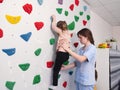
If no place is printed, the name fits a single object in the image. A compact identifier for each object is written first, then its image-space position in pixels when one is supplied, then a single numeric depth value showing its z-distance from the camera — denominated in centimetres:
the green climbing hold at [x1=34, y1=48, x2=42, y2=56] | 107
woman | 113
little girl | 115
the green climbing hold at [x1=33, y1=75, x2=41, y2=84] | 106
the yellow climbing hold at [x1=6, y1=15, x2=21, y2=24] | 90
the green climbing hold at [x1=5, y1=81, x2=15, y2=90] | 89
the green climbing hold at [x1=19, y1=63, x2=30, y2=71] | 97
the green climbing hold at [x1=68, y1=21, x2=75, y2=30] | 141
